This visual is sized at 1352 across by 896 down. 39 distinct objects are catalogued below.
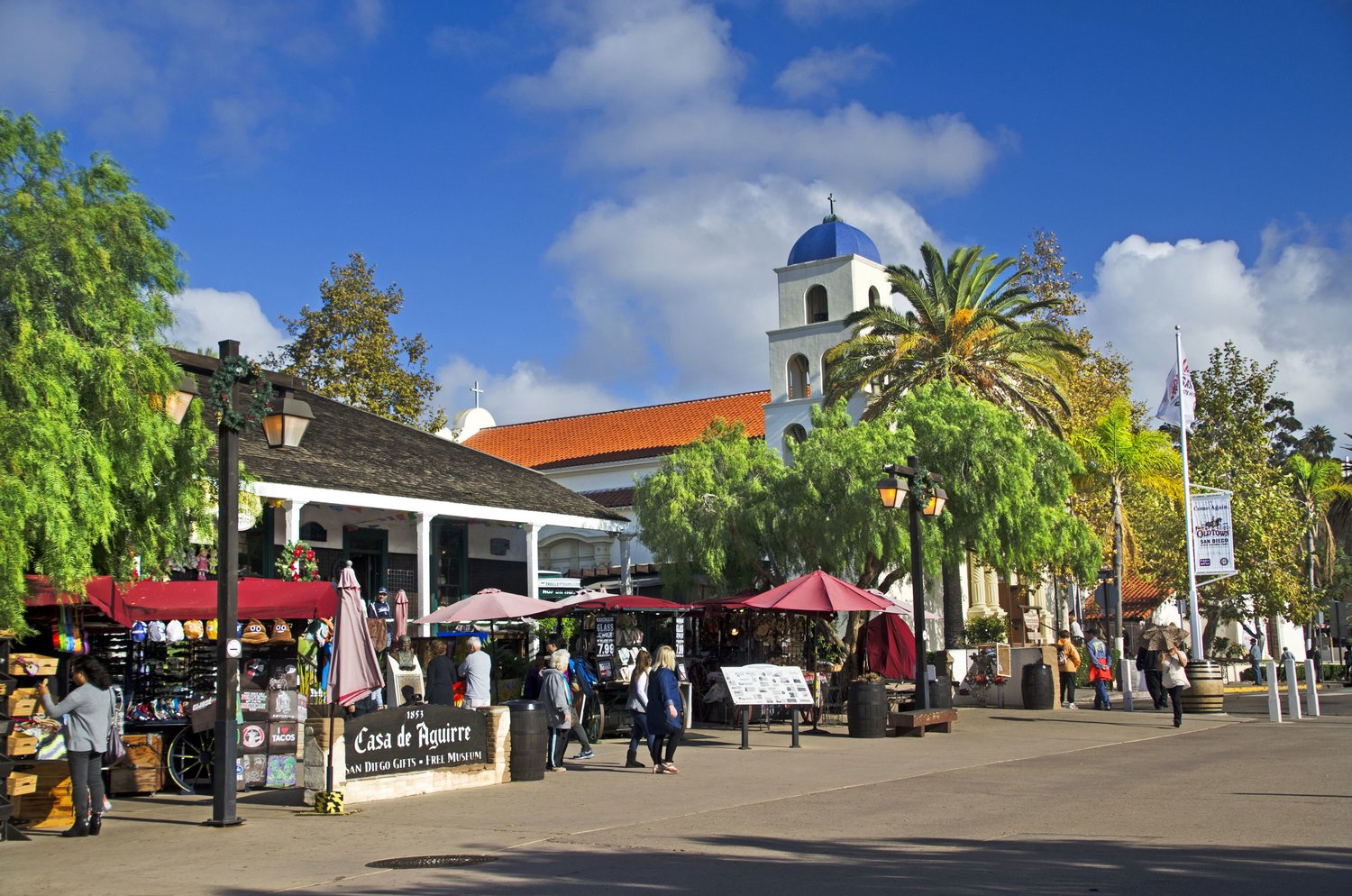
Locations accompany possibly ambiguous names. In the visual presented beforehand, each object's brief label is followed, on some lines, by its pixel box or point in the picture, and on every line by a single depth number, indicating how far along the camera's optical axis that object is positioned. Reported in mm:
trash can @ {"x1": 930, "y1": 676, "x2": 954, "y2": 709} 24453
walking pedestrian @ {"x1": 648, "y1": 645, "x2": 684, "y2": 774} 15766
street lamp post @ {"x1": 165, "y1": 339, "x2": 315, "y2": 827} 11727
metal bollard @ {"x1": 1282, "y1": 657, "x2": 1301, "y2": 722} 23828
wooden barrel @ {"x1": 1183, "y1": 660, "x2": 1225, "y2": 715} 26125
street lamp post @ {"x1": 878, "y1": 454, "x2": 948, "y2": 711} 20688
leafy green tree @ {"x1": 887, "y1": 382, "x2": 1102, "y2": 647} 29016
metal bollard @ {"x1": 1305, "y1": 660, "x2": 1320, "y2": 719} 24781
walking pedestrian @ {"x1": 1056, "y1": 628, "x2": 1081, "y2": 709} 27422
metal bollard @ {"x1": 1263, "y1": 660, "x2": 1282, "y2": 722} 23584
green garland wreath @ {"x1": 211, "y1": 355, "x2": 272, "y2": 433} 12188
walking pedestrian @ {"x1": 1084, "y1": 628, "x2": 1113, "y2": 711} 27062
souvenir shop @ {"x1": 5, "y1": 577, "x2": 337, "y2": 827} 12922
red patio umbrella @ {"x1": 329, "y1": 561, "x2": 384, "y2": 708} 13062
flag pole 31234
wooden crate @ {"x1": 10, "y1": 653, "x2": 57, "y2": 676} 13781
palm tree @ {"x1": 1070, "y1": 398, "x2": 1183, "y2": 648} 35875
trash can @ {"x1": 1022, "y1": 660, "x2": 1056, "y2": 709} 27375
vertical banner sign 31000
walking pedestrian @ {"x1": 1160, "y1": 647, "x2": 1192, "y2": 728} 22547
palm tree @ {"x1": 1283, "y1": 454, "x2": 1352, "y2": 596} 51781
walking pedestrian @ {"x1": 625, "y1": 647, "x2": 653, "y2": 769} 16578
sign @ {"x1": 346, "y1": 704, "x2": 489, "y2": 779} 13484
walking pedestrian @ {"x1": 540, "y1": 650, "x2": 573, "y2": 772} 16656
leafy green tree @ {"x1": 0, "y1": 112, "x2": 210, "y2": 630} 12672
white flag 32000
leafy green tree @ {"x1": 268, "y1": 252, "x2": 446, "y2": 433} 37094
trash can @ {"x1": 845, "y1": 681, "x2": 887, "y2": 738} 20953
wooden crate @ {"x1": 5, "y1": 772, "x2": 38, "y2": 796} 11930
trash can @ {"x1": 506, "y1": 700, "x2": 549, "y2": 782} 15289
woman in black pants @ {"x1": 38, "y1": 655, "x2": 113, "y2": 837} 11641
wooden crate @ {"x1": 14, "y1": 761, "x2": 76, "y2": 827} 12500
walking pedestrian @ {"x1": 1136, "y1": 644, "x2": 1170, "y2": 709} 26656
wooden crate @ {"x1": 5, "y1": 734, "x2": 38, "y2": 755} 12500
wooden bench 21016
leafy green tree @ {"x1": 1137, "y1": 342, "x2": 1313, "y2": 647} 38312
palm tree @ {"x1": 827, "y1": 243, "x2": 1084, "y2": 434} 34875
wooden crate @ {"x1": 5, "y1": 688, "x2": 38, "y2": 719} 13089
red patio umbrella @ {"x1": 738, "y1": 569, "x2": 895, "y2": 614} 21188
